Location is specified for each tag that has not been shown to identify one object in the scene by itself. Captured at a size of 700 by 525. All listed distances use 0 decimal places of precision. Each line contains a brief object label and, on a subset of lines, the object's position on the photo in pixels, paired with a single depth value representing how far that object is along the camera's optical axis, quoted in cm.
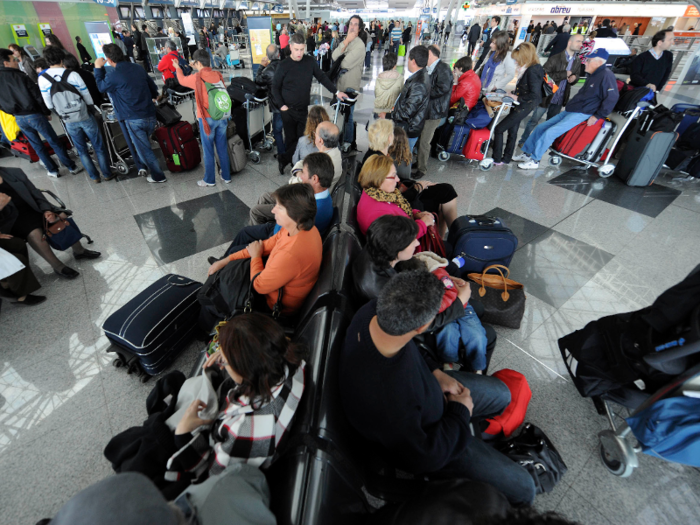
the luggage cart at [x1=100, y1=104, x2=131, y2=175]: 475
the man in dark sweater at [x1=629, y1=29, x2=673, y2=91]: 578
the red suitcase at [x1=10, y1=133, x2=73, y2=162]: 529
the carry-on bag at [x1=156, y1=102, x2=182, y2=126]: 486
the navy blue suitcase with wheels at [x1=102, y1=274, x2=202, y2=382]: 211
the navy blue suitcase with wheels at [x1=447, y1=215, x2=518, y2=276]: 273
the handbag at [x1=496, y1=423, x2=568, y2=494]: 167
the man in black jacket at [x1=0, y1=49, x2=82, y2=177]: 412
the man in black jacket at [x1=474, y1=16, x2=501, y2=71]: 885
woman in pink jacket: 253
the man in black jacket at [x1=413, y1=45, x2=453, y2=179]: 458
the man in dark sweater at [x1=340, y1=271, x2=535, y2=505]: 118
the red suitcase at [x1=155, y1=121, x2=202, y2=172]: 491
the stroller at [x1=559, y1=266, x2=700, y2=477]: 159
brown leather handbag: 255
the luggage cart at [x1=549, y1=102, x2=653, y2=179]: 491
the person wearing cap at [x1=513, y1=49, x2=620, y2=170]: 474
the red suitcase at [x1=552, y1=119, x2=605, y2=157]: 518
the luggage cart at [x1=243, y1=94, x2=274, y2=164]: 552
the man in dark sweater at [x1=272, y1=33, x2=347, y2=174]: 457
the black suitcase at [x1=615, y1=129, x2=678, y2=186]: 473
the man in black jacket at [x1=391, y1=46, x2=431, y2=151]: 426
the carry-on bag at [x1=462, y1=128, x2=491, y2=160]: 542
